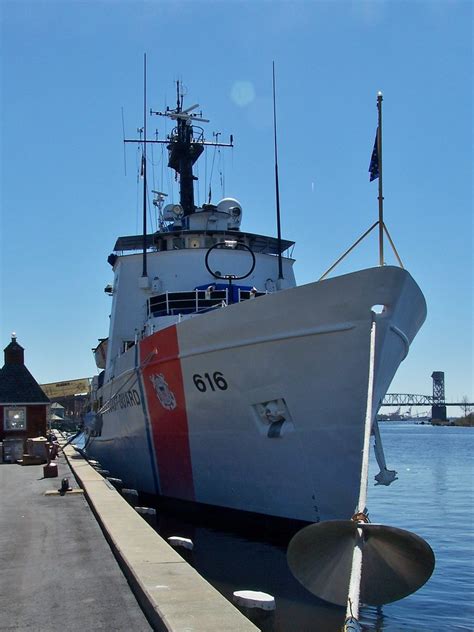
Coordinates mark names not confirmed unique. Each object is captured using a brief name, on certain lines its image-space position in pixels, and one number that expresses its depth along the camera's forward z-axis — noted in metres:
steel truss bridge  133.75
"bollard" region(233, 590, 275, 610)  4.74
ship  8.85
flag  8.74
